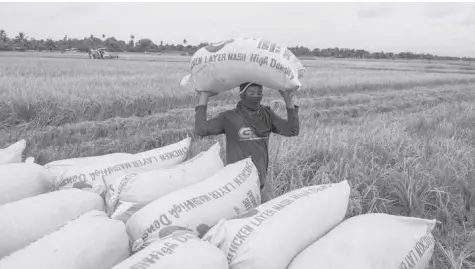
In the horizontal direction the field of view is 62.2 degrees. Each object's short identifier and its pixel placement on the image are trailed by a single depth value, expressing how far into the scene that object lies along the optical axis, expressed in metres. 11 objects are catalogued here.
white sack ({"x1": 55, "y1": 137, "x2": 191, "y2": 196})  2.29
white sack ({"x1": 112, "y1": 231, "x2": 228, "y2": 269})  1.28
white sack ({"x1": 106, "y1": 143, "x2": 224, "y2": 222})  1.92
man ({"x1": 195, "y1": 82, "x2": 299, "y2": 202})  2.44
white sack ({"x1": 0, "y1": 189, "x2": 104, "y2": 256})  1.53
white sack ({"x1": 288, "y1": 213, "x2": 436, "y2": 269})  1.55
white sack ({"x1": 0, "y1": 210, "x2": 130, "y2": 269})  1.30
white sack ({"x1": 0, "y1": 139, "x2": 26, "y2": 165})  2.51
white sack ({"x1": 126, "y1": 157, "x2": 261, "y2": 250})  1.70
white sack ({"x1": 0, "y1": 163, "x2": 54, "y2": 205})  1.95
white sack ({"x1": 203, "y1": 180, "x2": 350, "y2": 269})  1.50
